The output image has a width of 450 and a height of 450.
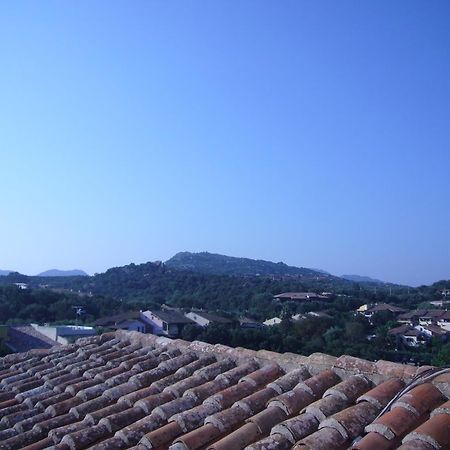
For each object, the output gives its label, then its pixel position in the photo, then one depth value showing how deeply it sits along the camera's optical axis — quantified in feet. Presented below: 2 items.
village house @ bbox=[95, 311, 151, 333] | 151.42
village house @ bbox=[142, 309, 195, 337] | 162.09
